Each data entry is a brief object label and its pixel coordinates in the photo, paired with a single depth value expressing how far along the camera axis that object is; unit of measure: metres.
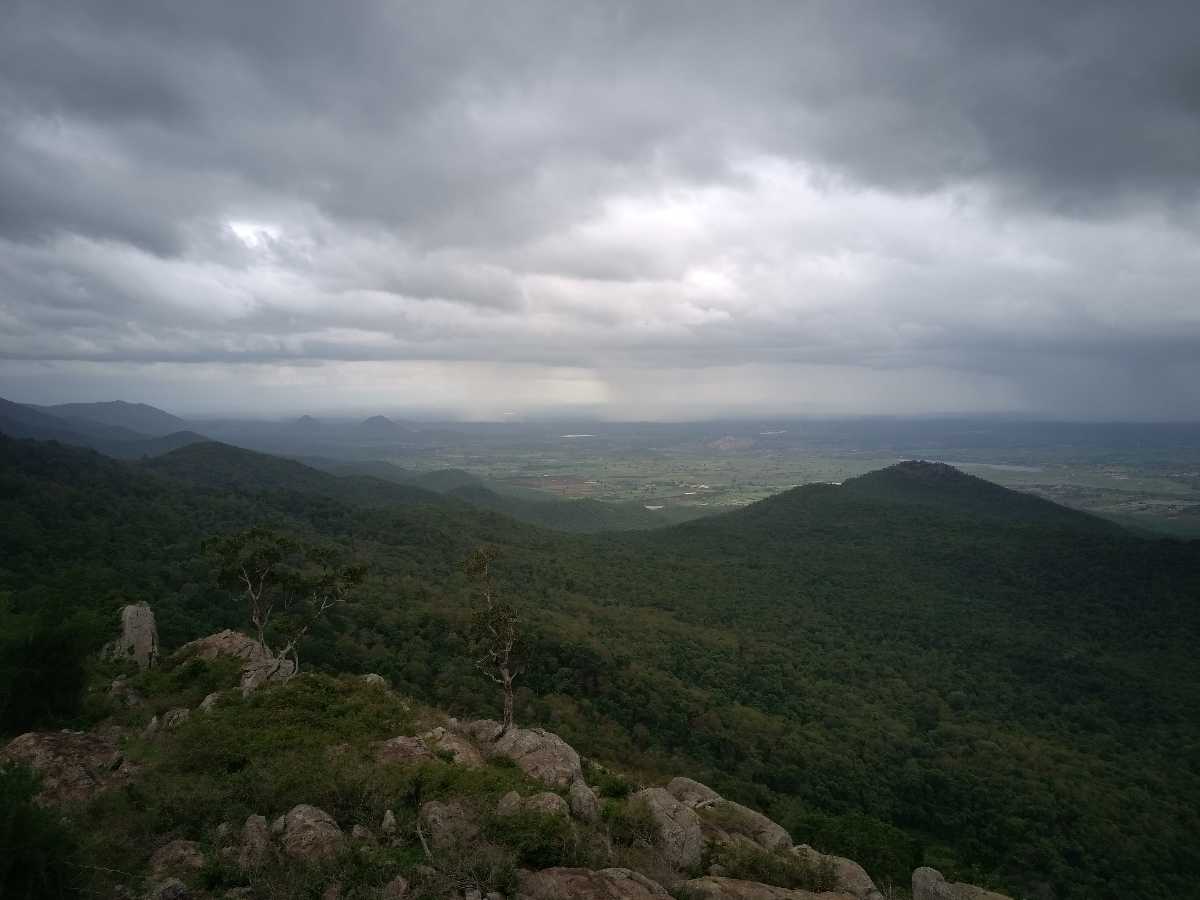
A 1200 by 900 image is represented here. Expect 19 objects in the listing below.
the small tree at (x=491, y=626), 24.22
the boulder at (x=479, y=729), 22.47
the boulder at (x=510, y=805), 14.54
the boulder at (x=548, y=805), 14.76
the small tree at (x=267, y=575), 26.86
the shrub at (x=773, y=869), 15.04
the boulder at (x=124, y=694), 24.42
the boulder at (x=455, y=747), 18.97
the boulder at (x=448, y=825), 13.19
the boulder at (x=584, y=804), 15.92
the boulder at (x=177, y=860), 12.23
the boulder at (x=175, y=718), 21.27
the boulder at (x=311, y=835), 12.79
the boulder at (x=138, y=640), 29.55
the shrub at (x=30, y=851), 9.79
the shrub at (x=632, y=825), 15.49
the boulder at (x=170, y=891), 11.16
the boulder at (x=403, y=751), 18.12
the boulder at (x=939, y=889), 16.98
